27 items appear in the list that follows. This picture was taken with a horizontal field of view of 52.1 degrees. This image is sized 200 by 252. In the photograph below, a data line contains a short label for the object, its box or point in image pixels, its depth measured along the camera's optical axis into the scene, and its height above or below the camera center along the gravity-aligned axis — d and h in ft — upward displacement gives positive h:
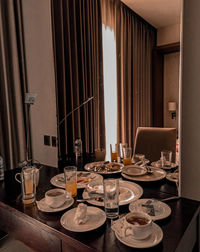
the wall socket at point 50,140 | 5.26 -0.93
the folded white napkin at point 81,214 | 2.34 -1.27
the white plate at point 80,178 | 3.44 -1.32
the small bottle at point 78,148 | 5.21 -1.12
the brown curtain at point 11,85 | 5.39 +0.57
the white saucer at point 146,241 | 1.95 -1.35
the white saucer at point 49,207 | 2.64 -1.35
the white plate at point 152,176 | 3.54 -1.32
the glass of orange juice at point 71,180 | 3.07 -1.15
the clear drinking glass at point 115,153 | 4.70 -1.16
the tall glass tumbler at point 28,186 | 2.92 -1.15
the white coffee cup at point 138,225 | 1.99 -1.23
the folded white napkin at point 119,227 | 2.12 -1.34
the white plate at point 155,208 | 2.43 -1.33
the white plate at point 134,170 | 3.76 -1.28
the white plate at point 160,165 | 4.09 -1.30
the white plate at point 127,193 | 2.81 -1.33
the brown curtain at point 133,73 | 8.63 +1.32
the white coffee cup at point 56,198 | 2.69 -1.24
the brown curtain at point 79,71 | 6.02 +1.06
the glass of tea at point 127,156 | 4.26 -1.11
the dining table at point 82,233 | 2.08 -1.40
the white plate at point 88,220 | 2.26 -1.35
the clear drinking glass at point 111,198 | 2.44 -1.13
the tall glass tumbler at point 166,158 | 4.15 -1.16
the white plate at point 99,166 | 4.07 -1.34
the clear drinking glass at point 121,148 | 4.27 -1.00
